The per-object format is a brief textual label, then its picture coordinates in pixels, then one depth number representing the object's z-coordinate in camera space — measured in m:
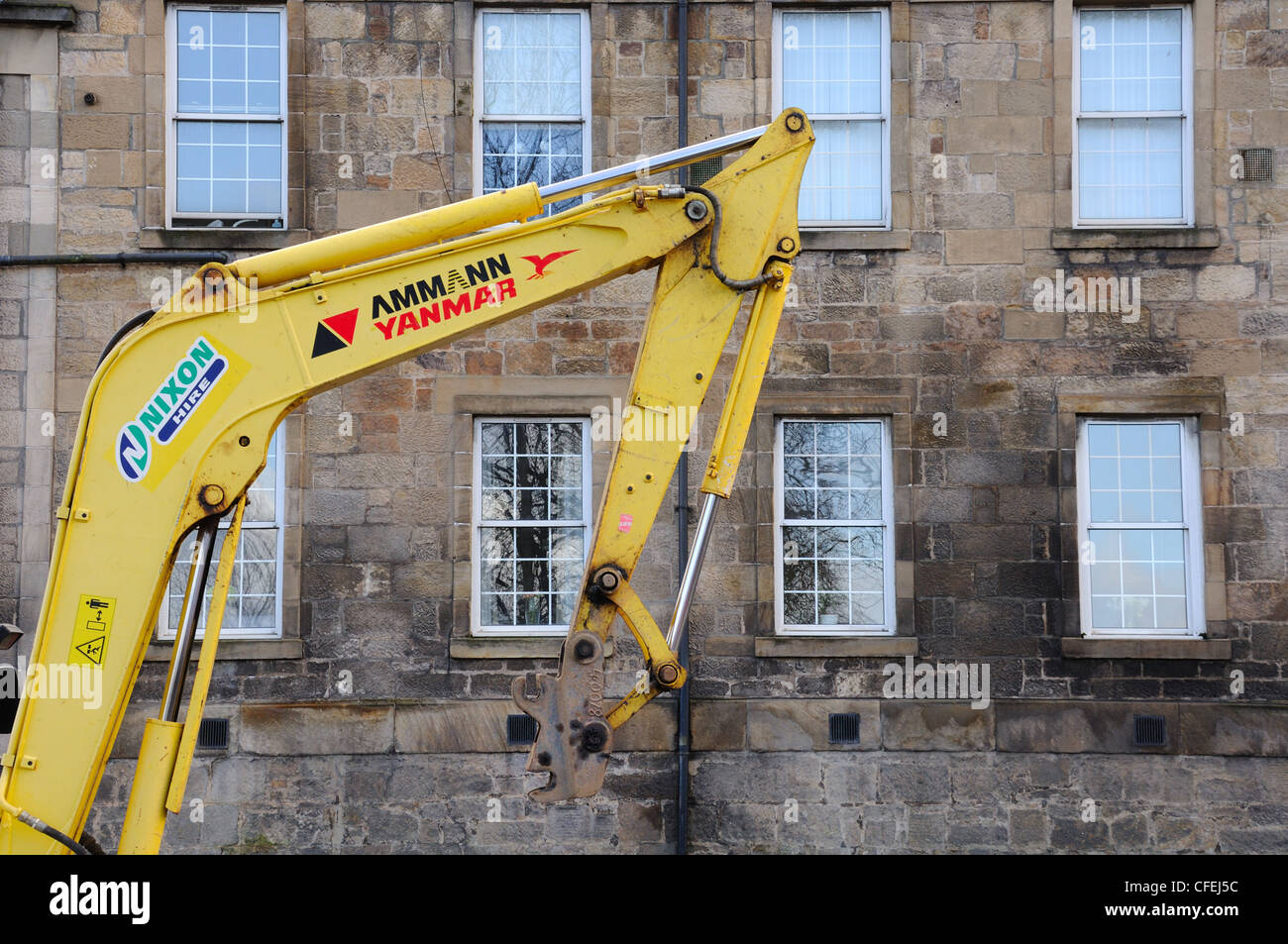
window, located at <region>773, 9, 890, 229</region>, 10.49
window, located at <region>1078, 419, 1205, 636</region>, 10.27
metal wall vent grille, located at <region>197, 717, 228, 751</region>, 9.73
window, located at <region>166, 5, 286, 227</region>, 10.32
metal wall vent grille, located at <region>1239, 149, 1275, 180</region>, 10.28
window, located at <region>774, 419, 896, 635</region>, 10.25
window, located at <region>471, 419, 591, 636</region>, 10.21
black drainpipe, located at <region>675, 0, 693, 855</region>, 9.73
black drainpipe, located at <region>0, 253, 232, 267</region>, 9.98
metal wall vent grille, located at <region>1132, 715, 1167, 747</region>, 9.88
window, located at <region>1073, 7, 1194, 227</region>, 10.49
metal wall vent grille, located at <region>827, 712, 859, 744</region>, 9.89
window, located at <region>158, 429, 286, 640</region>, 10.10
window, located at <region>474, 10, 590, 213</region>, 10.46
